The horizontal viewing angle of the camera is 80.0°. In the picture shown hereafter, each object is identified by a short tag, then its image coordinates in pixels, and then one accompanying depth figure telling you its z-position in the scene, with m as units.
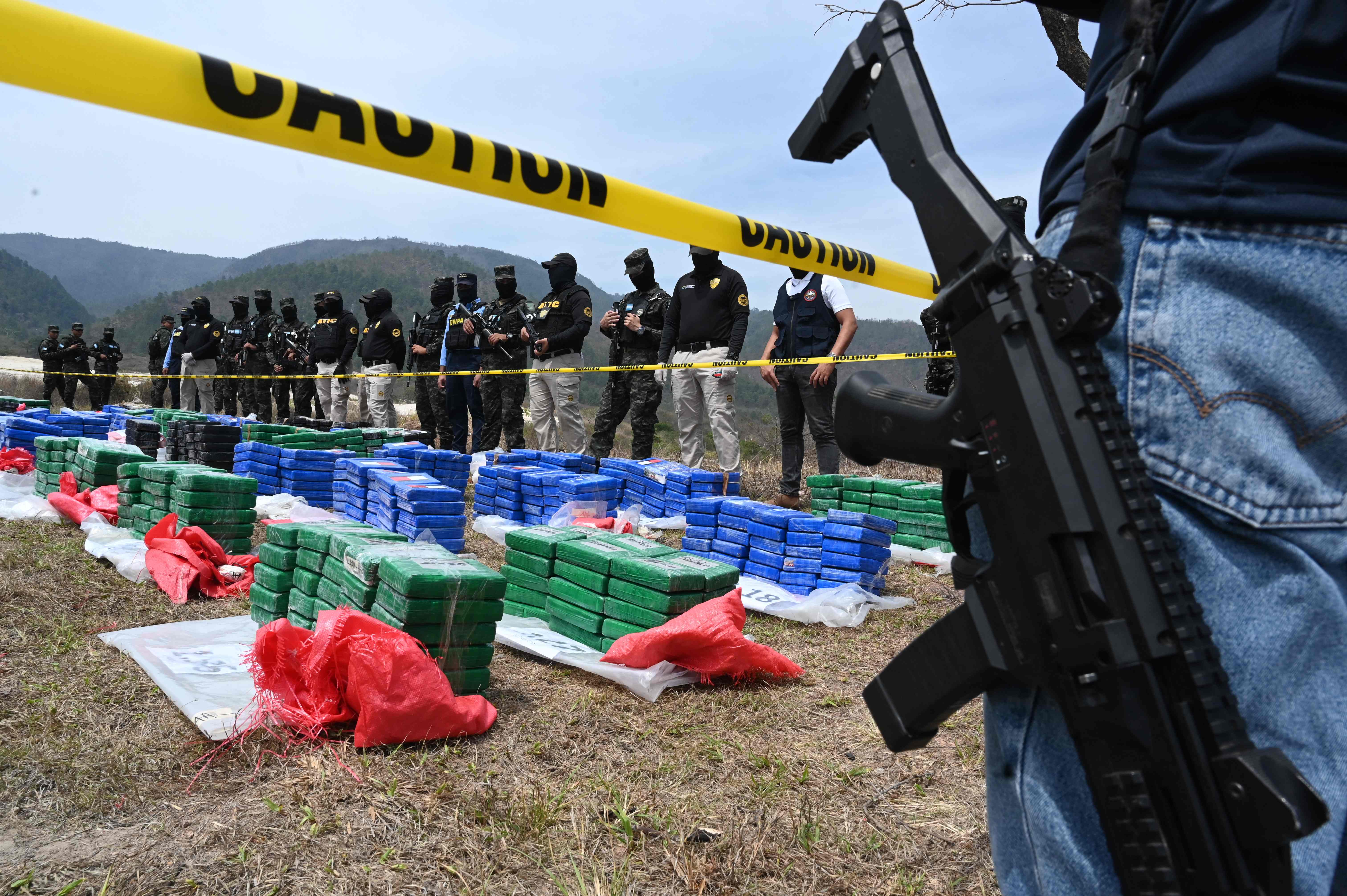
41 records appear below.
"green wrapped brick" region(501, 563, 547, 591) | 4.14
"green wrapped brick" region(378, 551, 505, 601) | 2.96
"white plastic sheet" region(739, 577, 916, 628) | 4.57
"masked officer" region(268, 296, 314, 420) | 16.34
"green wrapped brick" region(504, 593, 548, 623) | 4.14
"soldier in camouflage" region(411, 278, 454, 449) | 12.20
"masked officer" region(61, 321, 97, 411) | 20.97
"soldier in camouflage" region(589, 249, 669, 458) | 9.33
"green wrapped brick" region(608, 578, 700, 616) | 3.51
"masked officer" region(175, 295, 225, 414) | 16.92
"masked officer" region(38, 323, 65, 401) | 21.34
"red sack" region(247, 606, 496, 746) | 2.60
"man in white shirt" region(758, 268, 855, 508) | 7.56
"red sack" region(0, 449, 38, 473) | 7.97
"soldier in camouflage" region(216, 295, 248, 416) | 18.16
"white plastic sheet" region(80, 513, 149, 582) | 4.68
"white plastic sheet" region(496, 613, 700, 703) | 3.27
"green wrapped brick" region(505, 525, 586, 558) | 4.11
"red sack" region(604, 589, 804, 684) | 3.30
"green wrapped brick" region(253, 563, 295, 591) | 3.80
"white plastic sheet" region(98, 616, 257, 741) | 2.77
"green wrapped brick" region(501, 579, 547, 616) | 4.14
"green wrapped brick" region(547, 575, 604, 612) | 3.79
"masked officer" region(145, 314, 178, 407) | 19.86
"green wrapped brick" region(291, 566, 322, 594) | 3.64
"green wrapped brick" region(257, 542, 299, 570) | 3.77
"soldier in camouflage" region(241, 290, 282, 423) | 16.88
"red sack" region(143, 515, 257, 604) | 4.40
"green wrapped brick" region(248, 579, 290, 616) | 3.81
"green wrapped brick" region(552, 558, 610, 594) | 3.77
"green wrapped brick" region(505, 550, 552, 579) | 4.12
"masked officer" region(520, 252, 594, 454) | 9.63
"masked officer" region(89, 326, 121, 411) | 21.61
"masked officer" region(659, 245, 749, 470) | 8.08
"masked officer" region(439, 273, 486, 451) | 11.41
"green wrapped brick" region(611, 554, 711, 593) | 3.50
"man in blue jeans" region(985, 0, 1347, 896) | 0.94
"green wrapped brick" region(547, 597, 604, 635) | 3.79
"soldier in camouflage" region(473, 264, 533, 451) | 10.47
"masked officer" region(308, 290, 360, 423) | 13.73
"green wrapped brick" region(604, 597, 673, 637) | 3.53
